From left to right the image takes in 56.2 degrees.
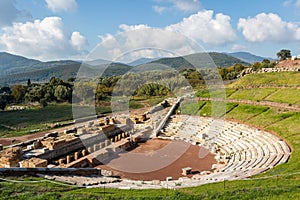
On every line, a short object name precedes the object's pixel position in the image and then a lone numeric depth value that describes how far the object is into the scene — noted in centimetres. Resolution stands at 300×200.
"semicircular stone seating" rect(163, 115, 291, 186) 1864
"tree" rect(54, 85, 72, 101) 7650
